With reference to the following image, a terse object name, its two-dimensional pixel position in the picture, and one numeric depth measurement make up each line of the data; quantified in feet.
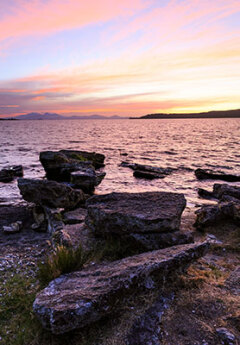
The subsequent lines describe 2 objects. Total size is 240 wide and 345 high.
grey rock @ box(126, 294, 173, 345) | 13.21
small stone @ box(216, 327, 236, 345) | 12.73
